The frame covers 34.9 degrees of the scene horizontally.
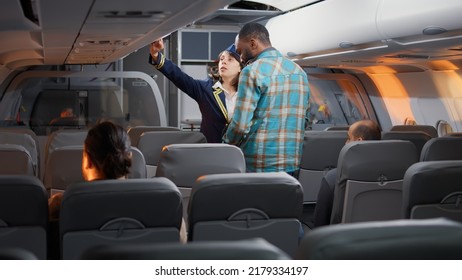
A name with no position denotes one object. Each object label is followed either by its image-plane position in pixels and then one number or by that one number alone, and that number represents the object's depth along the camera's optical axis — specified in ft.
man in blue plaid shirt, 14.73
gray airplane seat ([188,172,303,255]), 10.60
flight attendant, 18.51
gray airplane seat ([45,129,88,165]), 23.18
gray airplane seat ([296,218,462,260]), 5.58
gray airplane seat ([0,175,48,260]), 10.17
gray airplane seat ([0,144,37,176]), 15.84
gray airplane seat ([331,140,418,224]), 14.73
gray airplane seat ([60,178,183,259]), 9.89
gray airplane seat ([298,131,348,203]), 20.77
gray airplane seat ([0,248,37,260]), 5.70
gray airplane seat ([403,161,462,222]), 11.70
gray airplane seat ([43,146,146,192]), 15.70
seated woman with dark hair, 10.89
